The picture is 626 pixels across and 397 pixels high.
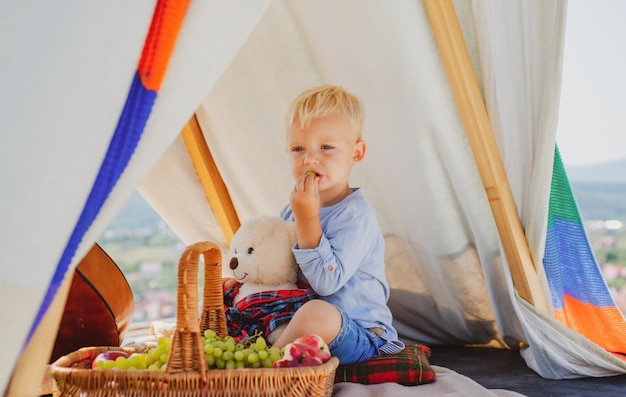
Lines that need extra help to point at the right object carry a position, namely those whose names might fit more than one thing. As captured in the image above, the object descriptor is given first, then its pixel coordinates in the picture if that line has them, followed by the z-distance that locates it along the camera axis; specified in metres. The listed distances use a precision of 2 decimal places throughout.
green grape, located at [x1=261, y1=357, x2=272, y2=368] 1.25
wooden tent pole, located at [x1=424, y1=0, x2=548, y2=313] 1.80
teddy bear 1.56
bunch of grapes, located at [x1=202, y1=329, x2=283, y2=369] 1.22
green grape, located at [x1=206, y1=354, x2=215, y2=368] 1.21
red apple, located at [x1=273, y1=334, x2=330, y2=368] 1.25
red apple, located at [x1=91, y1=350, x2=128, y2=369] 1.28
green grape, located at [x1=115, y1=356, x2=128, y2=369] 1.21
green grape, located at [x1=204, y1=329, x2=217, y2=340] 1.33
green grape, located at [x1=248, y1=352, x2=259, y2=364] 1.23
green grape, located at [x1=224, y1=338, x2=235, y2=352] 1.24
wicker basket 1.13
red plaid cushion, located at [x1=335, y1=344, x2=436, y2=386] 1.56
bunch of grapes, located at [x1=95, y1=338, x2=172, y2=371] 1.22
